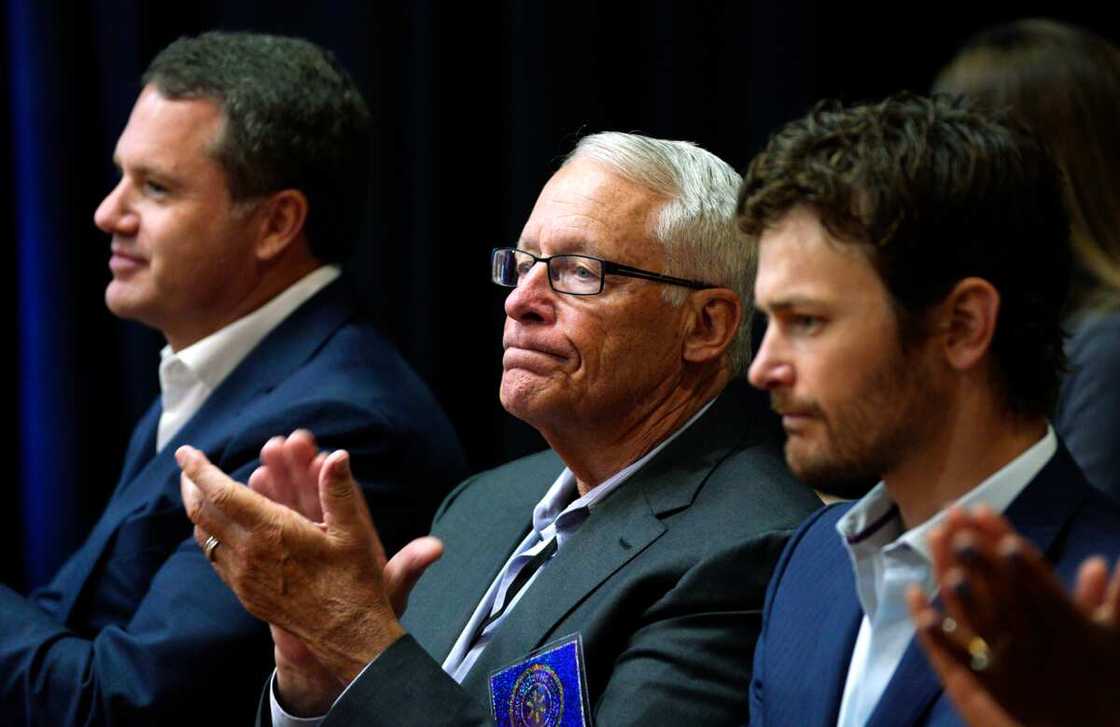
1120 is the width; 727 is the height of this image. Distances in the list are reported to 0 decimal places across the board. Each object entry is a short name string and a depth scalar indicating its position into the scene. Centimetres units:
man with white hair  554
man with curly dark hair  535
